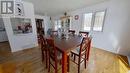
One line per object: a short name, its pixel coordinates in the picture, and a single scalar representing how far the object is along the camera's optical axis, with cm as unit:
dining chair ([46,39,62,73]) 129
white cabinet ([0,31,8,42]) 426
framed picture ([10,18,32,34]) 272
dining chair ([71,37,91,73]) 141
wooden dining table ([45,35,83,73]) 116
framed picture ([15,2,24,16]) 262
